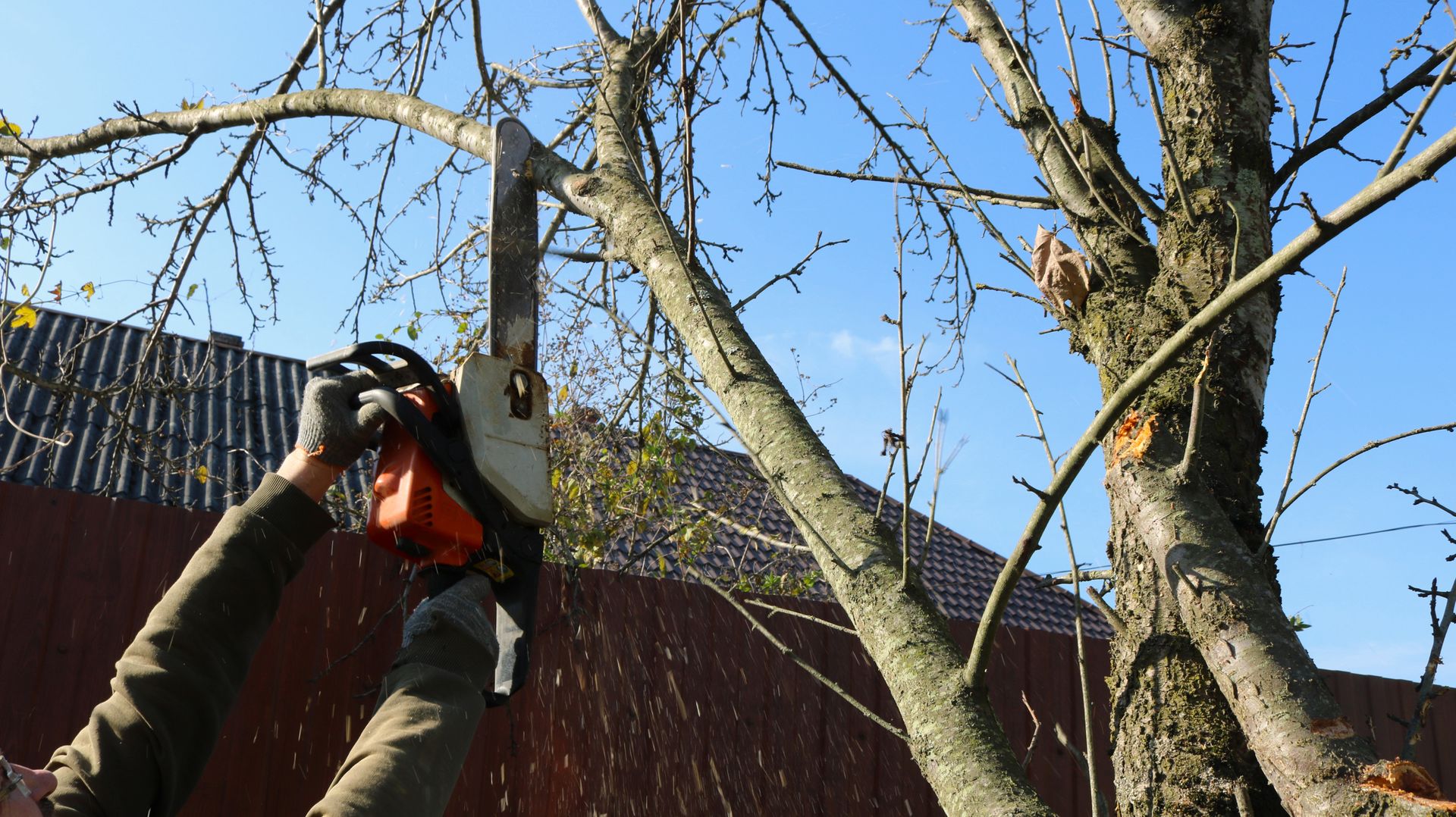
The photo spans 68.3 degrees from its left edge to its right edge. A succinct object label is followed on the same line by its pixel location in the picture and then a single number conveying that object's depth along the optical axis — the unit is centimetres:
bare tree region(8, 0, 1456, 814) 158
